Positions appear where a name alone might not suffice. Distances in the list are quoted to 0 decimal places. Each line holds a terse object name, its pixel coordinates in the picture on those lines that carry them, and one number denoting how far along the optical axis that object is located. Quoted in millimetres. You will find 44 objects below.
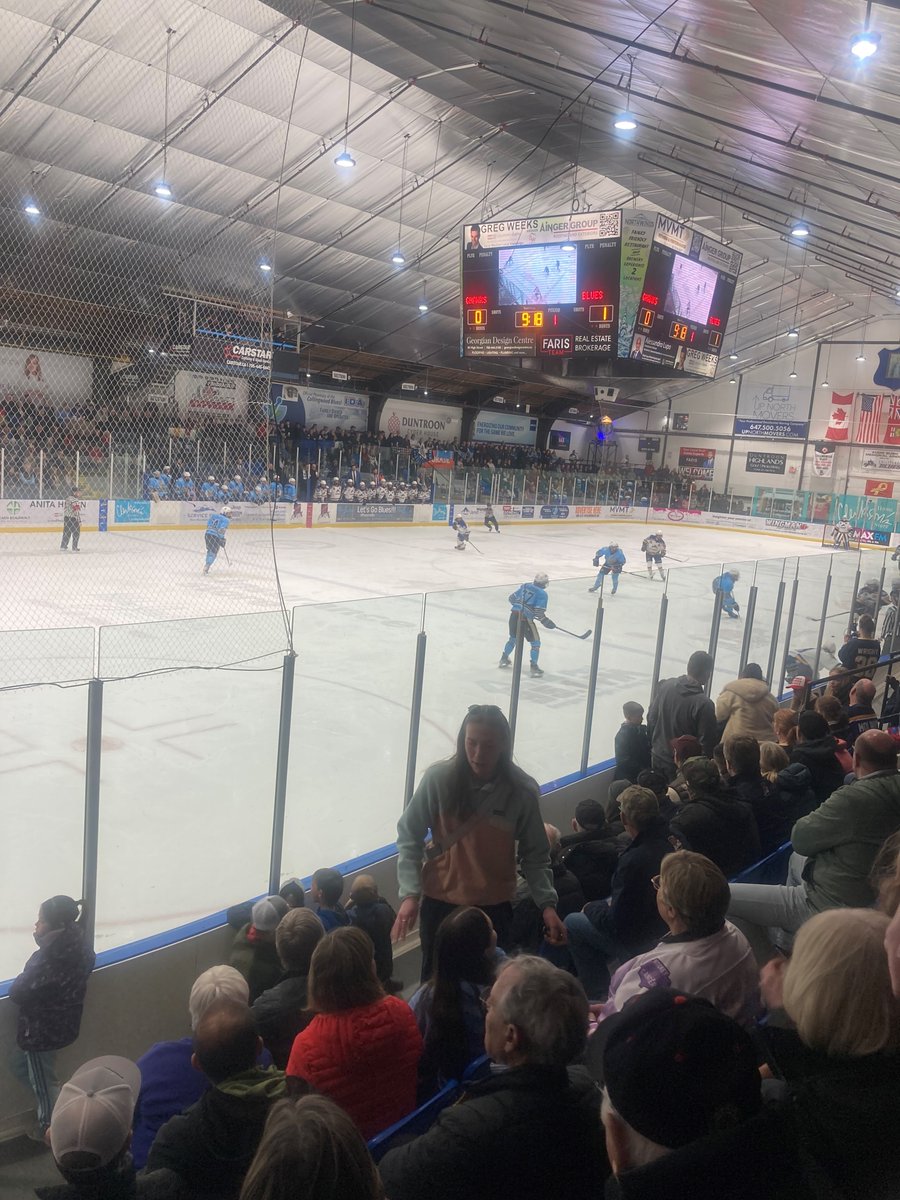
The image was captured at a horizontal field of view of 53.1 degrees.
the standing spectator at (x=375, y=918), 3318
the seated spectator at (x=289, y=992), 2666
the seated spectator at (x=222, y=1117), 1824
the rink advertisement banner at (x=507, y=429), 36562
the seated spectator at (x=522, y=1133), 1427
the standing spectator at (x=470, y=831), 2867
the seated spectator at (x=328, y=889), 3531
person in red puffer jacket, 2074
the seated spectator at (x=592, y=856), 3799
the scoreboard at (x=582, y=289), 11771
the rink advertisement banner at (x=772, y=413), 40031
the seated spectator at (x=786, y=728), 5090
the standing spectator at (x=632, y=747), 5664
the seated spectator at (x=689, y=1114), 1343
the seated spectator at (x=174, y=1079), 2322
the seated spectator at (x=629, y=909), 3121
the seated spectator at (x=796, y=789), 4117
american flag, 37562
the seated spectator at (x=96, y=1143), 1588
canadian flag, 38281
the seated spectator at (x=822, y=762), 4406
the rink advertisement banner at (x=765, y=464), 40656
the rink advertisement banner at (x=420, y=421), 32531
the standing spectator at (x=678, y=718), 5586
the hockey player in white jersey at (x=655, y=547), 18578
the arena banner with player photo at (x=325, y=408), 27500
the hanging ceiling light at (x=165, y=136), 12425
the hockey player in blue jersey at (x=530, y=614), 6492
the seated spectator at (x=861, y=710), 5356
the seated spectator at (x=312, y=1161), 1188
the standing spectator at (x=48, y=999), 3301
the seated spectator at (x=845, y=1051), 1375
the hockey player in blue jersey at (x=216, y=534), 13828
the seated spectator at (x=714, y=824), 3428
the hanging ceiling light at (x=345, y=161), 12844
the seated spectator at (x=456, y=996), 2211
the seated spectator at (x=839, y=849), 2875
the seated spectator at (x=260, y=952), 3312
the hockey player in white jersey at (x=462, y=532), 21109
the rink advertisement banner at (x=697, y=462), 43156
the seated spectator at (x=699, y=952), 2268
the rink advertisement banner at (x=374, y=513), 25297
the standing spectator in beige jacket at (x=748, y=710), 5766
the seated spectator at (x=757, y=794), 3961
